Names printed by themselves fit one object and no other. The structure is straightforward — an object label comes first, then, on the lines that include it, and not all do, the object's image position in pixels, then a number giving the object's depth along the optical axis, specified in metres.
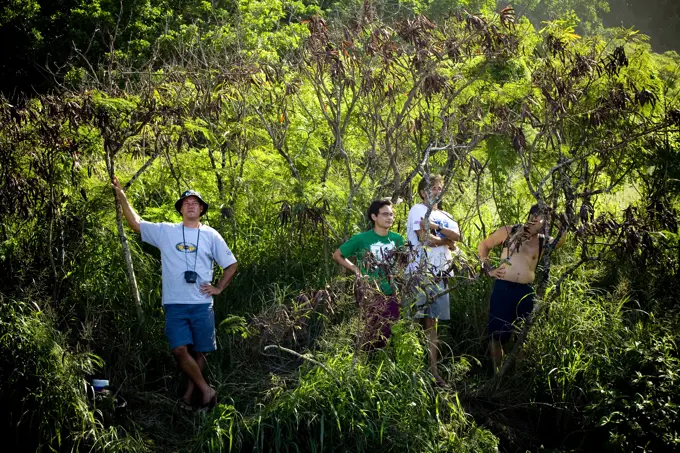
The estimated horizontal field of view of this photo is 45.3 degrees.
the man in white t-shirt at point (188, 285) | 6.11
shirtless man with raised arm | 6.60
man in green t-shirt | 5.86
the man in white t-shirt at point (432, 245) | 6.14
